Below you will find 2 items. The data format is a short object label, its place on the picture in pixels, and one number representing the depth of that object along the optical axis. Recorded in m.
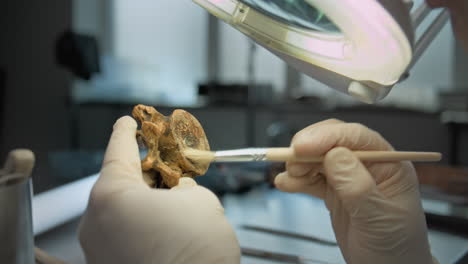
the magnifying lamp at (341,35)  0.52
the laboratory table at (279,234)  0.90
